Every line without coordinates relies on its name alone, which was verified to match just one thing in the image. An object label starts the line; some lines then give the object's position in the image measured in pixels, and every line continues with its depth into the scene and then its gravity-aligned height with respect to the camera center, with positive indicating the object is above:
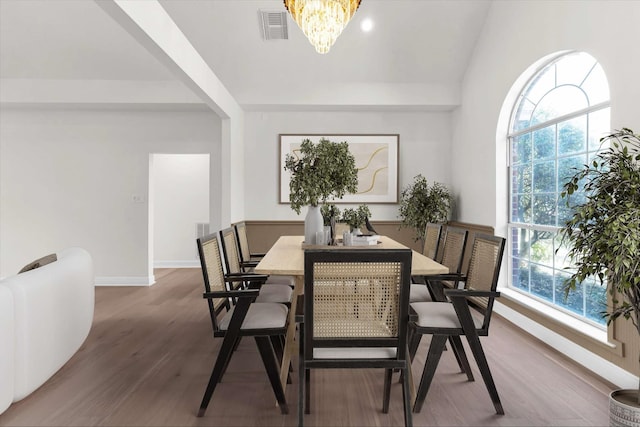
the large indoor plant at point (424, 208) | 5.14 +0.04
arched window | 3.00 +0.46
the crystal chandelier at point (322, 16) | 2.70 +1.34
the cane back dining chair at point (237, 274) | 2.83 -0.46
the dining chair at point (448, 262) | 2.72 -0.38
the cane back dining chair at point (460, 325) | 2.17 -0.63
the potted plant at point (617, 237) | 1.65 -0.11
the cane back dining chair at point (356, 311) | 1.75 -0.46
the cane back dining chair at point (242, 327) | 2.14 -0.65
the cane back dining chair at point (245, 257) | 3.38 -0.43
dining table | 2.24 -0.33
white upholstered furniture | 2.12 -0.70
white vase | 2.99 -0.10
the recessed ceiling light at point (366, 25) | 4.51 +2.12
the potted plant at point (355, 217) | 3.15 -0.05
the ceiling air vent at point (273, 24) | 4.34 +2.09
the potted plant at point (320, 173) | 2.84 +0.27
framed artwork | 5.60 +0.65
